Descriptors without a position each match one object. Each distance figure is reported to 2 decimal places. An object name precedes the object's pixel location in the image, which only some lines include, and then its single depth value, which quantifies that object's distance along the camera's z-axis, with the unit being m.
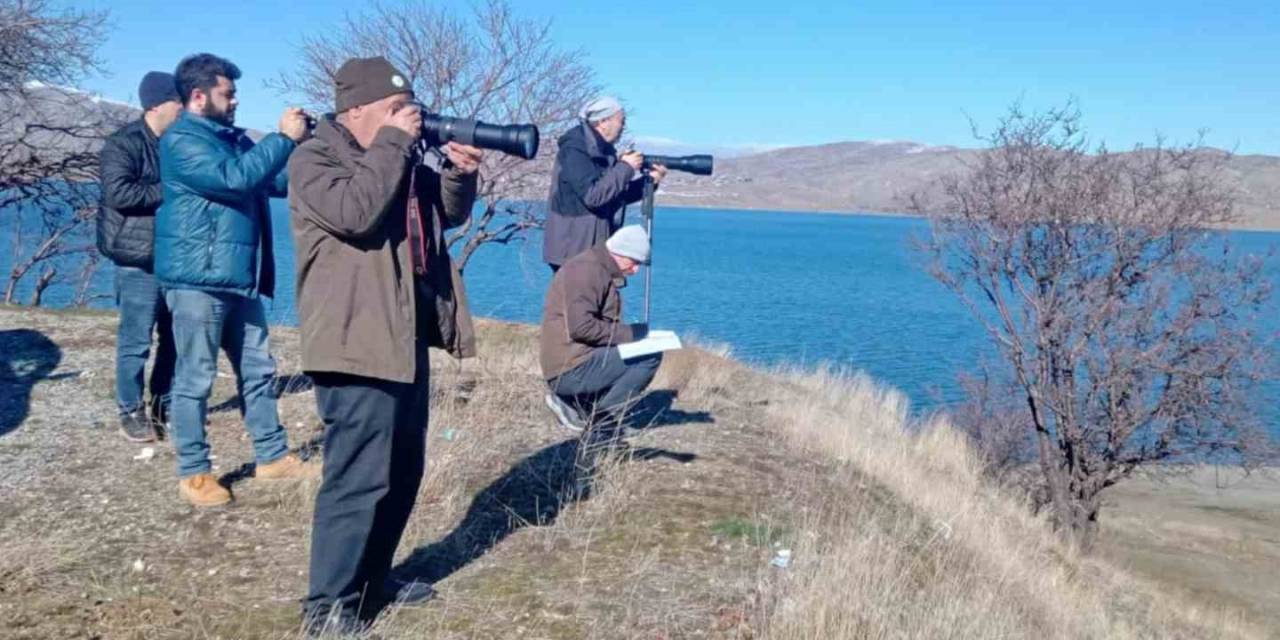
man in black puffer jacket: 5.96
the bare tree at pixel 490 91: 16.12
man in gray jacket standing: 6.90
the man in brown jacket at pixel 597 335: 6.41
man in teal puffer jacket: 4.88
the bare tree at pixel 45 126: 15.20
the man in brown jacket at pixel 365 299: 3.51
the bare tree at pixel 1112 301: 12.34
